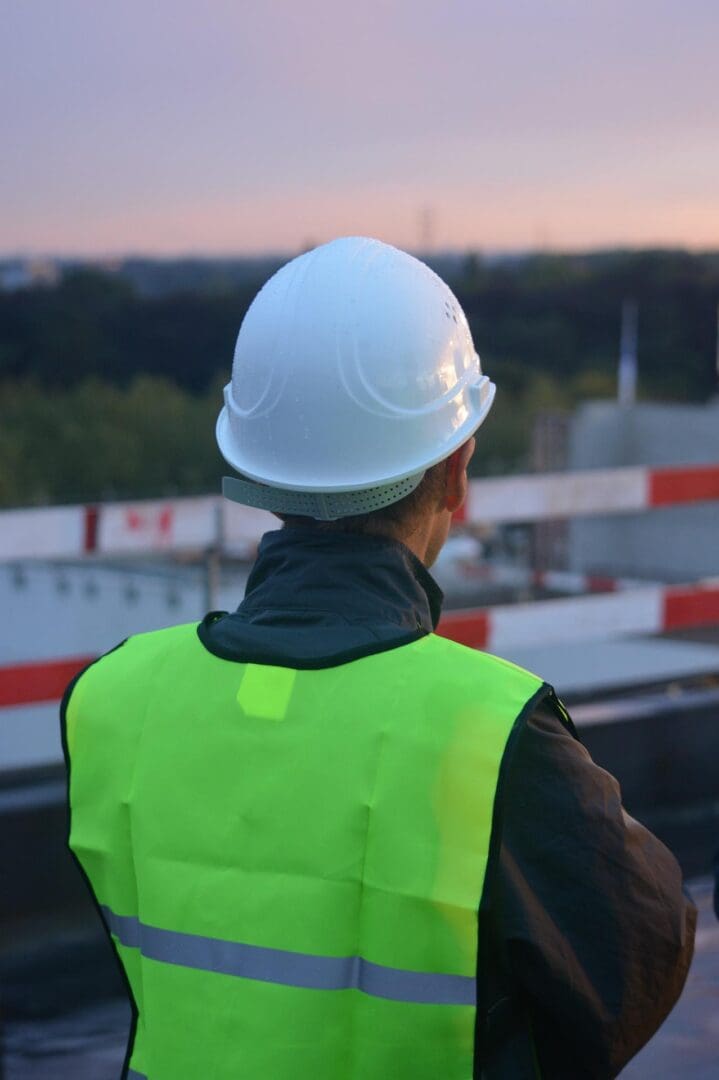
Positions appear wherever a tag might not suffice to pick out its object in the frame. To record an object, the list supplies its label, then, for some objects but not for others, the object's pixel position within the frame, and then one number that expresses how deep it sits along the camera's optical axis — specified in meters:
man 1.57
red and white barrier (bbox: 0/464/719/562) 4.98
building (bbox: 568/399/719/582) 21.02
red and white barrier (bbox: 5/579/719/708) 5.77
